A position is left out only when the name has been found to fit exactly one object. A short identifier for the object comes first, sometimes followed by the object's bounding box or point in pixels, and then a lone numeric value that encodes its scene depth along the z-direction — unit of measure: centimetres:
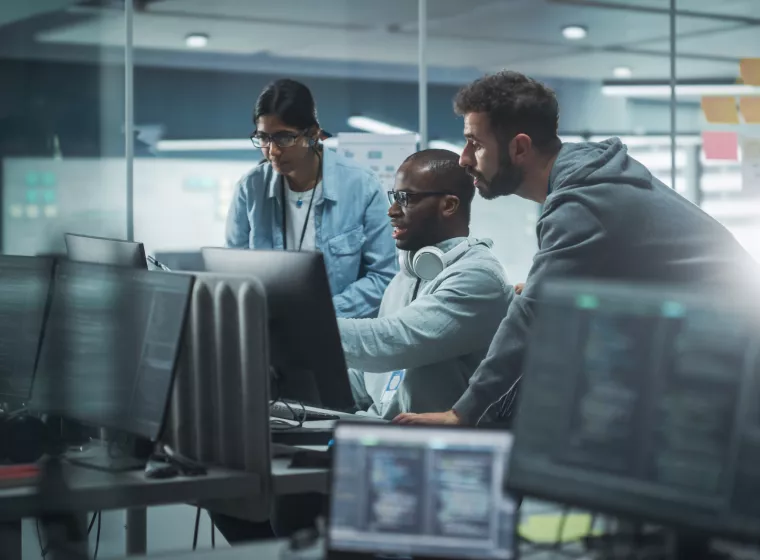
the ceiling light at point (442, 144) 484
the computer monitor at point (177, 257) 444
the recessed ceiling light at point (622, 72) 511
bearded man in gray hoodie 209
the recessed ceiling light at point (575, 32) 516
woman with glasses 331
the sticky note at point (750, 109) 487
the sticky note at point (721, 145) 488
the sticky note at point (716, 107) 492
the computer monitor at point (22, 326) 231
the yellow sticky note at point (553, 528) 145
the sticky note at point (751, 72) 491
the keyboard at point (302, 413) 259
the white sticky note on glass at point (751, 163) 484
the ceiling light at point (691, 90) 493
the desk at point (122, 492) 187
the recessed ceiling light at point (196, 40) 470
